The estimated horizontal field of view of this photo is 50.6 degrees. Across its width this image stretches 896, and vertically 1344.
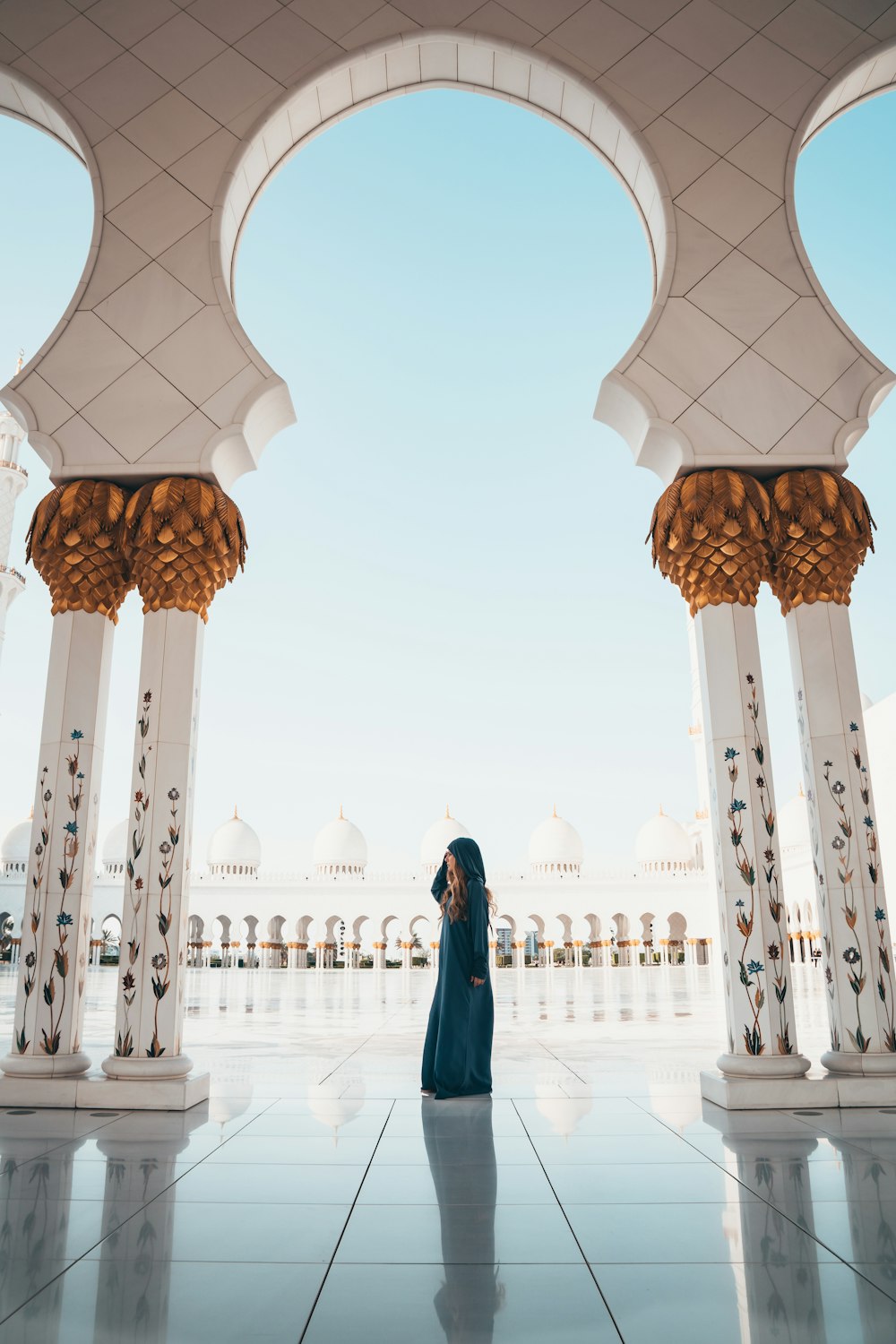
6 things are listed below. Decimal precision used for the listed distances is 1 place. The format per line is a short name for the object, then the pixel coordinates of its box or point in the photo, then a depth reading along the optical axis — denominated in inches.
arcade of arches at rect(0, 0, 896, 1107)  157.2
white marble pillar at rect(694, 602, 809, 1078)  152.2
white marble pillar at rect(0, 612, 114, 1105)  156.3
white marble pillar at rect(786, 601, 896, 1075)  154.1
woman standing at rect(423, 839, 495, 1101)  164.7
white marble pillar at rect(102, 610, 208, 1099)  153.8
